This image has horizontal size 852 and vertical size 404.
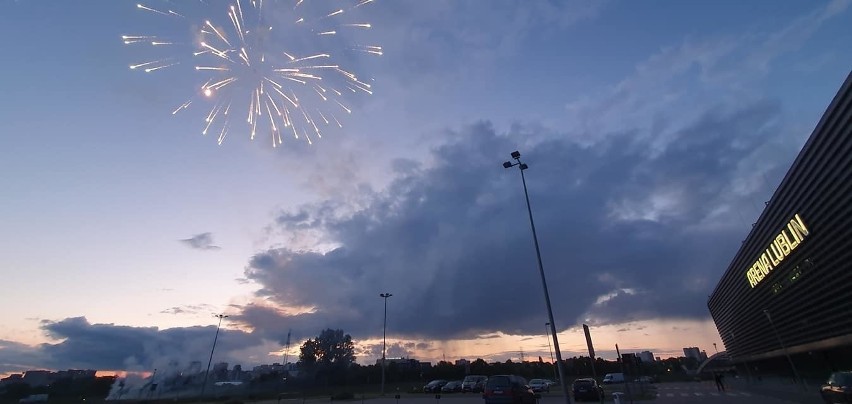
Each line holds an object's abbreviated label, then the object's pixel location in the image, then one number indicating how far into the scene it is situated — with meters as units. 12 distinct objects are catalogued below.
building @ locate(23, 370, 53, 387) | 120.54
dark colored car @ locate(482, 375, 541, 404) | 19.98
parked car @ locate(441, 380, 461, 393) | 54.42
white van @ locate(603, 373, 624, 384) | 60.79
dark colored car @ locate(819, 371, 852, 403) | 17.27
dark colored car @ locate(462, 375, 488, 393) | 50.34
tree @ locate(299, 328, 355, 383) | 127.88
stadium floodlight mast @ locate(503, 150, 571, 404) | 17.64
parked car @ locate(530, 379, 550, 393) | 46.31
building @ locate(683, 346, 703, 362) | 191.50
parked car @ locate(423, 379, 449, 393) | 55.12
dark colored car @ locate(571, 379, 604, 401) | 28.66
